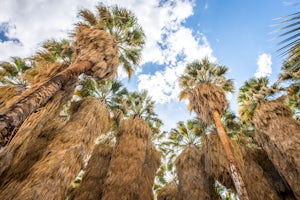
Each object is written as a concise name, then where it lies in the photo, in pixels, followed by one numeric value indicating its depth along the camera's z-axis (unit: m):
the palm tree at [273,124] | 10.62
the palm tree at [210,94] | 9.11
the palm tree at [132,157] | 10.67
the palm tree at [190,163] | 12.84
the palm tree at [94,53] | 5.18
